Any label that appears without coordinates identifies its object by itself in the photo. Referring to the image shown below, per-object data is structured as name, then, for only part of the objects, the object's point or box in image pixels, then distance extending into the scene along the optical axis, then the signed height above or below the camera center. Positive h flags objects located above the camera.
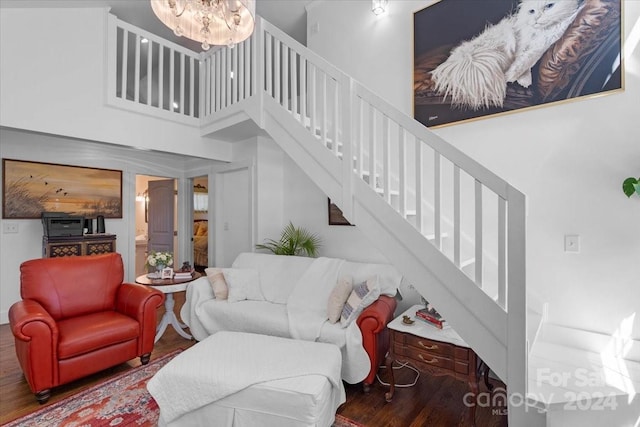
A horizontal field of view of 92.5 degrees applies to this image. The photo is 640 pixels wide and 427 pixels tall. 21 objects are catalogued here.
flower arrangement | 3.29 -0.47
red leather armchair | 2.11 -0.84
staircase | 1.48 +0.24
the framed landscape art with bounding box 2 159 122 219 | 3.84 +0.37
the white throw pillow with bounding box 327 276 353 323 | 2.56 -0.70
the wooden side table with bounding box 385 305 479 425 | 1.91 -0.91
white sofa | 2.32 -0.86
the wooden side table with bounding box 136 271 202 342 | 3.01 -0.73
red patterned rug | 1.95 -1.30
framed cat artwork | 2.06 +1.24
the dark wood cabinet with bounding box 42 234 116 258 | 3.84 -0.38
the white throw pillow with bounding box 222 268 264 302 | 3.12 -0.71
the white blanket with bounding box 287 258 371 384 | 2.31 -0.88
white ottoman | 1.68 -0.98
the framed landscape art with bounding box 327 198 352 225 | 3.65 +0.00
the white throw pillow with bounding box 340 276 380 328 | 2.47 -0.70
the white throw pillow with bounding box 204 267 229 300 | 3.12 -0.69
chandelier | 1.77 +1.20
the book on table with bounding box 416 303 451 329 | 2.18 -0.75
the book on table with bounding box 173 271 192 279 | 3.24 -0.63
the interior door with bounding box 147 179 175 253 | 5.53 +0.02
